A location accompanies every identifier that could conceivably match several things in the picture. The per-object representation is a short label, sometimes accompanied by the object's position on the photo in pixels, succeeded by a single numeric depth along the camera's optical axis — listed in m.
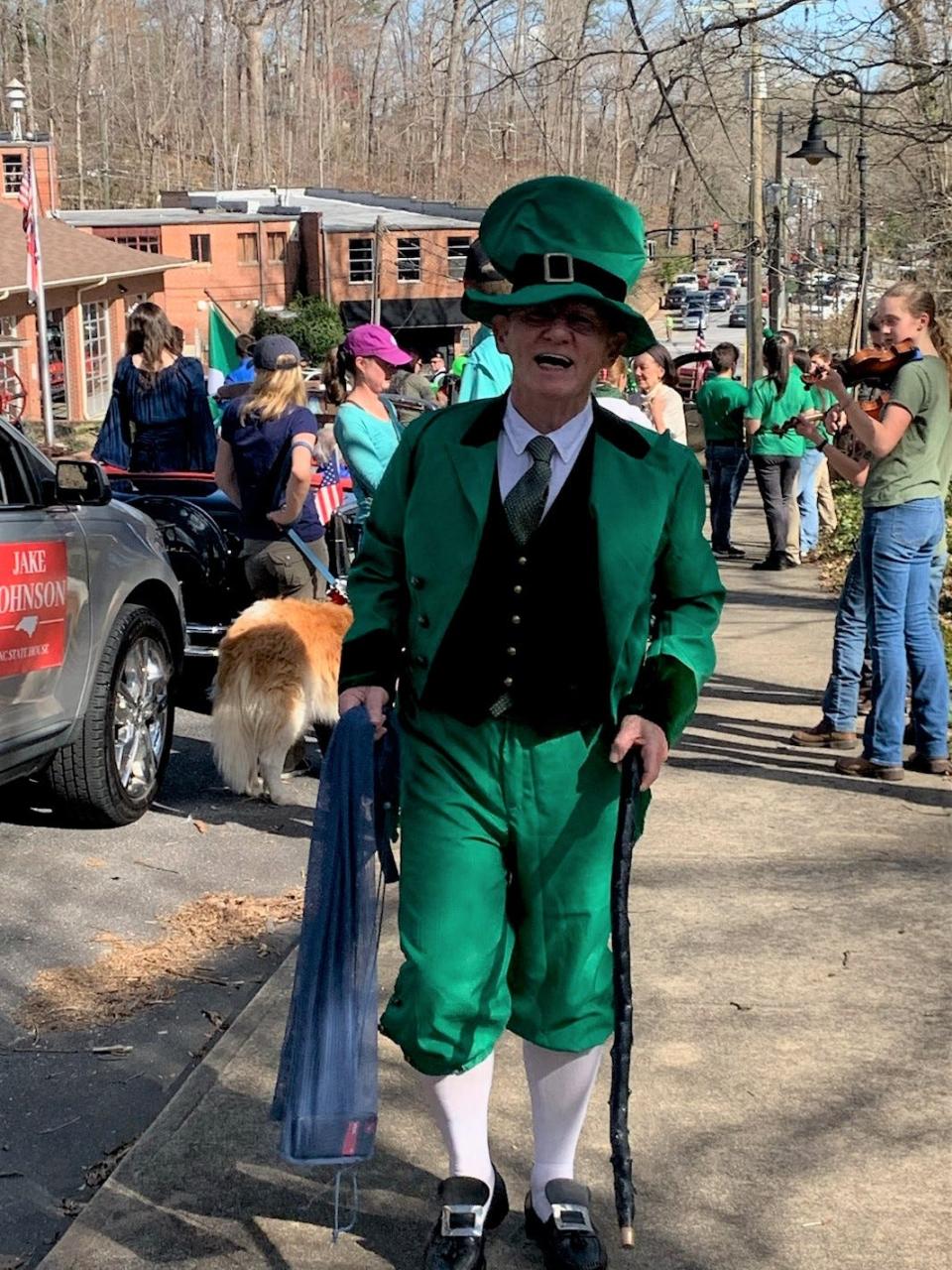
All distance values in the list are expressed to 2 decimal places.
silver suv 5.88
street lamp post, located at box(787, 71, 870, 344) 10.44
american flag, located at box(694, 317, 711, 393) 39.05
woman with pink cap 6.34
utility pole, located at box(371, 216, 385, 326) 55.58
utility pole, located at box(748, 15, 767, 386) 25.06
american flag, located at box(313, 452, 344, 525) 7.68
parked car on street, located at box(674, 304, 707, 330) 81.38
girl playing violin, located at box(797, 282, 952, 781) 6.40
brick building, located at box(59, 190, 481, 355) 56.59
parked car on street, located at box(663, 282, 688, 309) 87.81
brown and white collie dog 6.73
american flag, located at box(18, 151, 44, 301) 26.55
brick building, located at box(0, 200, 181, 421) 35.59
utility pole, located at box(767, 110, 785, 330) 27.78
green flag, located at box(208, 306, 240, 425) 21.20
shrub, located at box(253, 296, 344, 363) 54.91
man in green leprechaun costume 3.02
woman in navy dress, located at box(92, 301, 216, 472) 9.73
